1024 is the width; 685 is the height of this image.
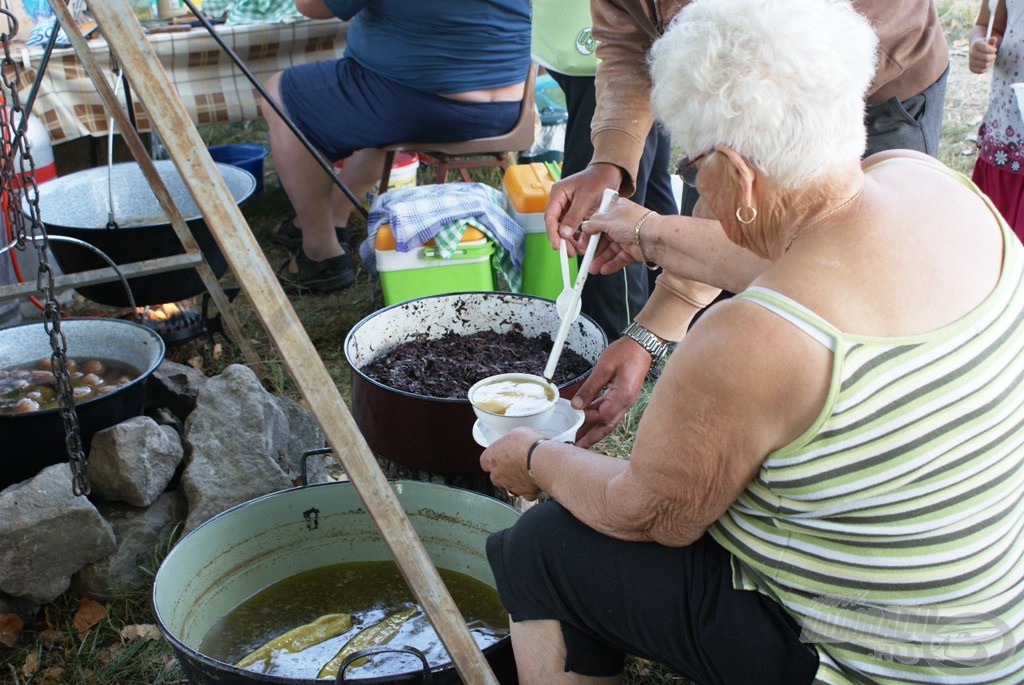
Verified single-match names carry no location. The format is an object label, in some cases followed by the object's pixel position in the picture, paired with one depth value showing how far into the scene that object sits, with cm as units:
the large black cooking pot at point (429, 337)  245
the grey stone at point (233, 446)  268
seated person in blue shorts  400
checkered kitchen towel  349
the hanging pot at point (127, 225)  340
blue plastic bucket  495
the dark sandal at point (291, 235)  486
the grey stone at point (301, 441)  295
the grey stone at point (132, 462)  261
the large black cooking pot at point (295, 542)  211
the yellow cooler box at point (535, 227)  376
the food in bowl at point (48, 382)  288
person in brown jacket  221
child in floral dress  304
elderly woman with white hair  128
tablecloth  449
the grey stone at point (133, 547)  255
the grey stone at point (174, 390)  326
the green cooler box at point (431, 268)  353
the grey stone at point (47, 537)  241
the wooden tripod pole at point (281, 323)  119
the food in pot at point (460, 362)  272
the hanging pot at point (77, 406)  260
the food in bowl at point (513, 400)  206
